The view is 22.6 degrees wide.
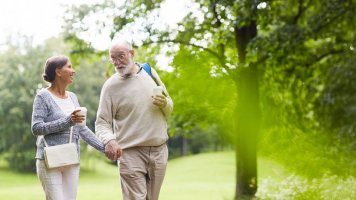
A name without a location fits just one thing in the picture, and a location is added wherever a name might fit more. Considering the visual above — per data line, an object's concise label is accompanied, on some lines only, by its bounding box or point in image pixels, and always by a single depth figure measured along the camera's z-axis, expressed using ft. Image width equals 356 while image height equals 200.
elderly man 24.02
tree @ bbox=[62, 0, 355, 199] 60.24
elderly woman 23.52
